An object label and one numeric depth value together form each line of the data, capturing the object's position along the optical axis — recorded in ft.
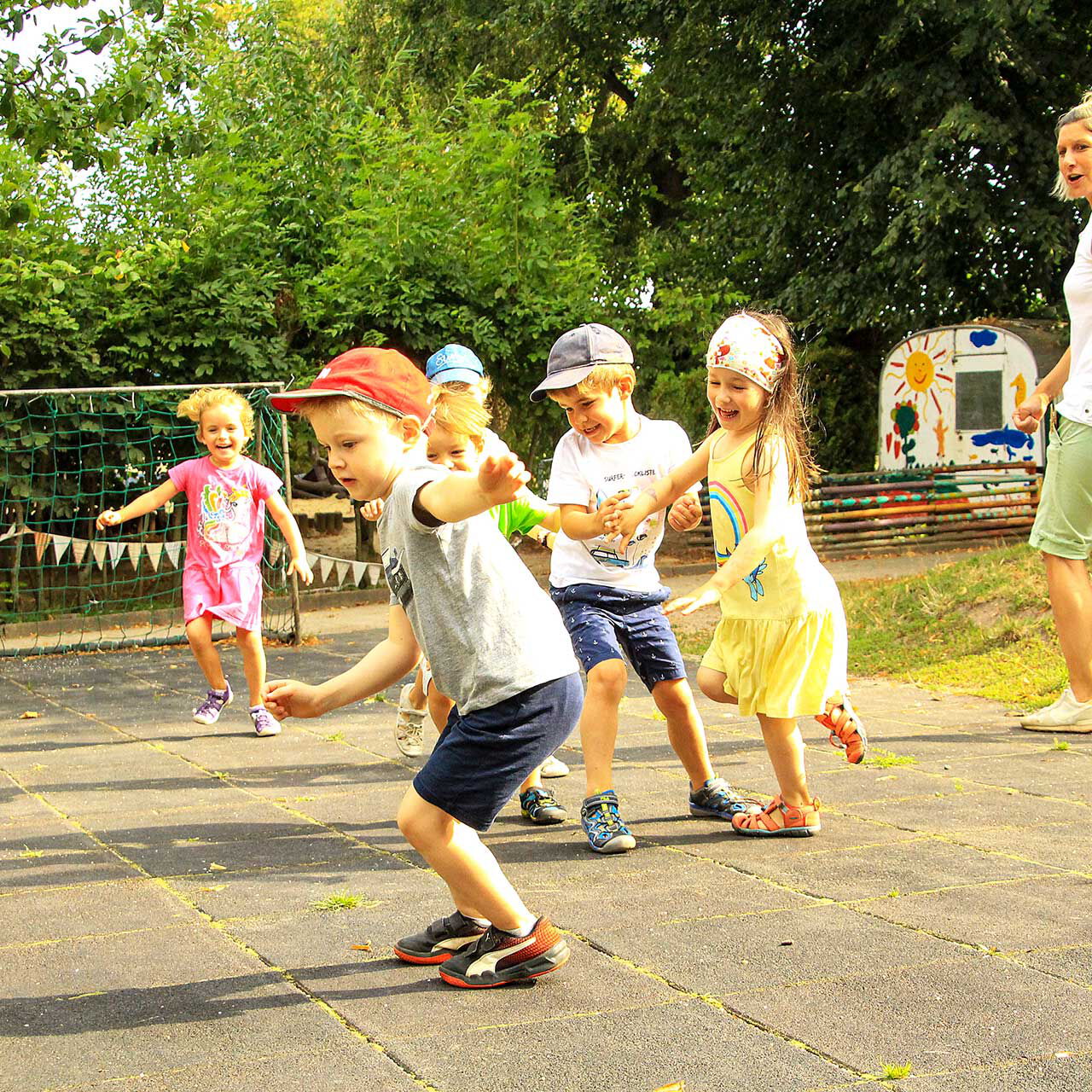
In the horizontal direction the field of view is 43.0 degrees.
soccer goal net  40.42
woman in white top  19.83
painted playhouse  61.87
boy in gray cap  15.51
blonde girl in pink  24.64
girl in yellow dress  14.90
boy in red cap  10.96
